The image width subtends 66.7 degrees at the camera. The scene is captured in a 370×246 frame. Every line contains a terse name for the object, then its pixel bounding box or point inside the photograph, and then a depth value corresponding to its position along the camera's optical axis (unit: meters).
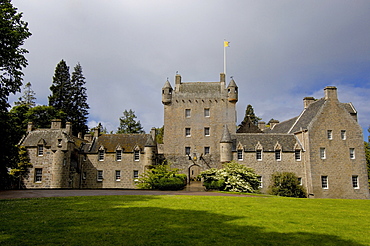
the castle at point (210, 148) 33.94
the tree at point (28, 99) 55.12
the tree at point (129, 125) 61.69
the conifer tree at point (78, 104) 55.78
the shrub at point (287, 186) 31.31
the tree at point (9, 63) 18.44
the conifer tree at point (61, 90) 55.84
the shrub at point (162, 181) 26.98
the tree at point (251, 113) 66.50
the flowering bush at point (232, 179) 27.95
